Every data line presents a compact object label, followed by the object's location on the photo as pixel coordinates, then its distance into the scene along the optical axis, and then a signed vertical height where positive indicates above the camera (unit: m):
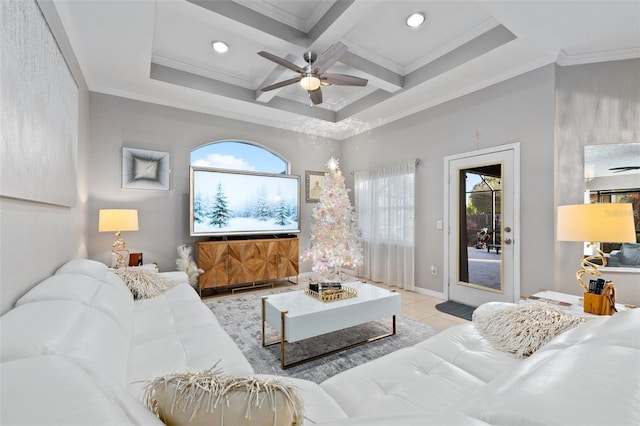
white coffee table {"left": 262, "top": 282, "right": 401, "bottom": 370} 2.16 -0.83
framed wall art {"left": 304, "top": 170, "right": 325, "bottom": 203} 5.38 +0.62
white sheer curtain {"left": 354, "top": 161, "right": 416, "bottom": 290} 4.39 -0.10
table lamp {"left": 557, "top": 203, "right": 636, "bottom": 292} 1.72 -0.05
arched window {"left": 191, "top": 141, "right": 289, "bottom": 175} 4.50 +1.01
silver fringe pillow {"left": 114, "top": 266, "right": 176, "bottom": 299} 2.32 -0.58
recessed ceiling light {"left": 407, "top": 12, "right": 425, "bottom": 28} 2.72 +1.97
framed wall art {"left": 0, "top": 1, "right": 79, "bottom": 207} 1.17 +0.57
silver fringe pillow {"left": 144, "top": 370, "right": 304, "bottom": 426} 0.65 -0.45
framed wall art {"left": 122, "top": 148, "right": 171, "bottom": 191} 3.78 +0.66
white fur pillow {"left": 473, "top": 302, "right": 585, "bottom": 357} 1.46 -0.62
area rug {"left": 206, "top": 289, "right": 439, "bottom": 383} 2.13 -1.16
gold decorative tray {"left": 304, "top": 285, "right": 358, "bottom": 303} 2.58 -0.75
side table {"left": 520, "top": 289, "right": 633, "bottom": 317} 1.88 -0.64
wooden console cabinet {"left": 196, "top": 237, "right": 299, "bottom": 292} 4.00 -0.69
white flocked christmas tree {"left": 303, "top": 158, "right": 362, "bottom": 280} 3.19 -0.20
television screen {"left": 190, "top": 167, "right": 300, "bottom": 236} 4.07 +0.21
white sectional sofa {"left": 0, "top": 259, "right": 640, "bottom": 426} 0.52 -0.43
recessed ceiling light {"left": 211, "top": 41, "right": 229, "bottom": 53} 3.16 +1.96
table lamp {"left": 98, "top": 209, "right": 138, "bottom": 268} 3.18 -0.07
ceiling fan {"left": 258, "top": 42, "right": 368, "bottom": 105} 2.48 +1.44
